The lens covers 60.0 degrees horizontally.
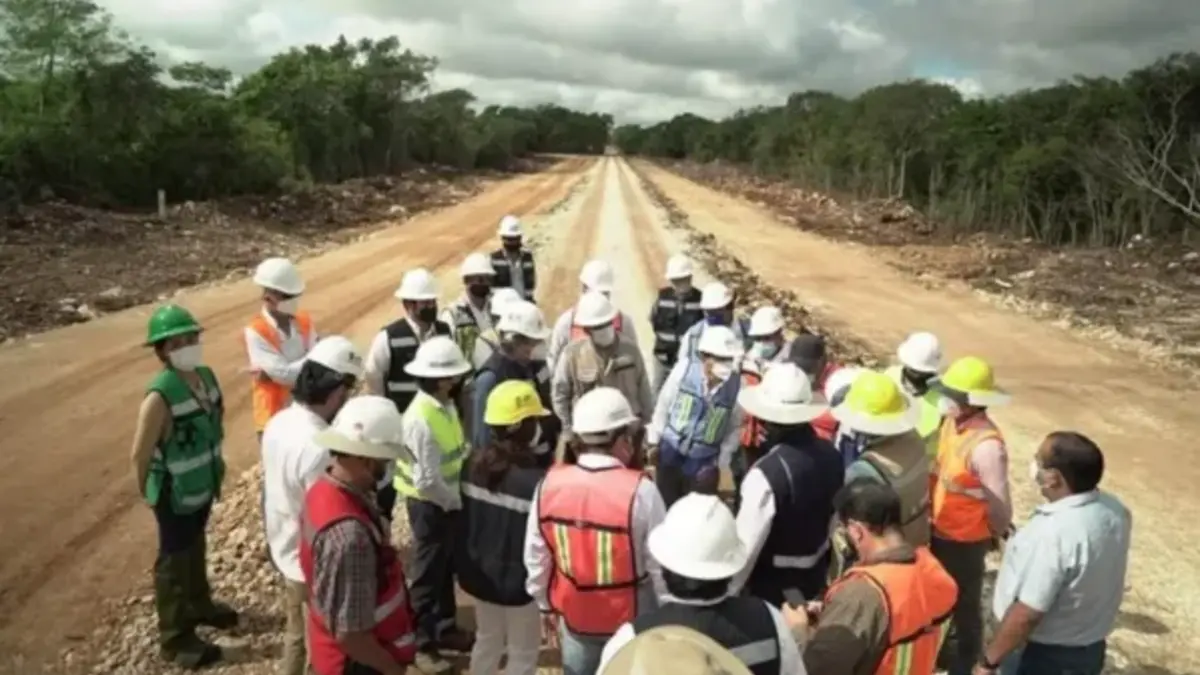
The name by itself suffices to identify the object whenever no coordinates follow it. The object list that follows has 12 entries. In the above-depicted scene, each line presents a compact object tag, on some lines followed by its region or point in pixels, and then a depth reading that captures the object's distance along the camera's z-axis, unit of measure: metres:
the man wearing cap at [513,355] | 5.55
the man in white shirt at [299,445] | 4.33
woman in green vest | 5.19
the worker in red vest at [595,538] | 3.69
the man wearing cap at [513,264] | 9.27
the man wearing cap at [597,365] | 6.36
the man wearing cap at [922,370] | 5.15
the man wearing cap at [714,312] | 7.00
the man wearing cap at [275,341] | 5.95
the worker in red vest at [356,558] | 3.47
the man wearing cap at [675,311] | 8.25
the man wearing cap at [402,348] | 6.24
